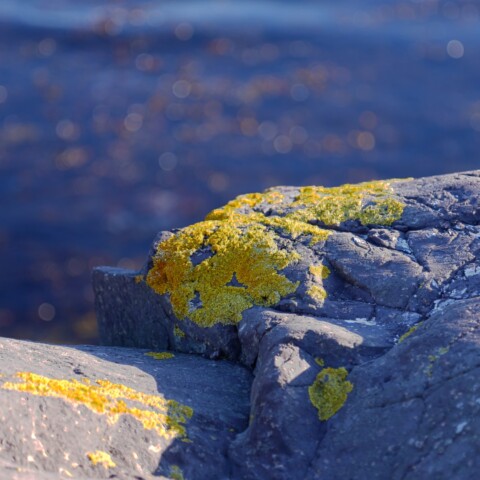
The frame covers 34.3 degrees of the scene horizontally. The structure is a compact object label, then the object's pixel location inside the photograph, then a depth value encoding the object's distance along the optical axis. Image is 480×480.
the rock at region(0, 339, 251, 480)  4.09
